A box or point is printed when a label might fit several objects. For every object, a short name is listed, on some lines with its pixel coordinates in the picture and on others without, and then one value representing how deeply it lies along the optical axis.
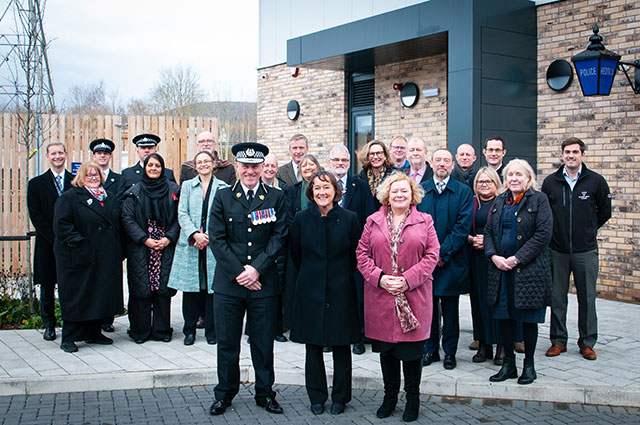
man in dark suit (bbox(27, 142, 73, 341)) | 7.44
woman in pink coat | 5.11
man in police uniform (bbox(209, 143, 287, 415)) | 5.42
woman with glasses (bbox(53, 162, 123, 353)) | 6.97
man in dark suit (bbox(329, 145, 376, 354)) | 6.79
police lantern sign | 8.16
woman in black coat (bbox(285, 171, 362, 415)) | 5.32
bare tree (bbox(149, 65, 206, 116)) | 31.80
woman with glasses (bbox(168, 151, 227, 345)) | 7.20
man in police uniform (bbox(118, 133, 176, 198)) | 7.79
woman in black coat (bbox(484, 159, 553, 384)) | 5.77
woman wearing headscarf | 7.27
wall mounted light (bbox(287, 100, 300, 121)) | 14.94
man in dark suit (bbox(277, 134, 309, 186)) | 8.21
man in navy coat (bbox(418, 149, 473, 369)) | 6.30
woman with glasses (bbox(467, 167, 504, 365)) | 6.45
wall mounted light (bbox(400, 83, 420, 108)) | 12.04
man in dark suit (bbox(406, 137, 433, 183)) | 7.06
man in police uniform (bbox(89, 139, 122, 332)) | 7.80
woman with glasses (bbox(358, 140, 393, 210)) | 7.14
